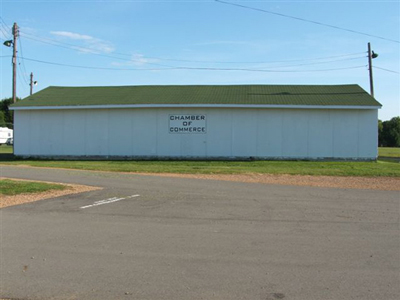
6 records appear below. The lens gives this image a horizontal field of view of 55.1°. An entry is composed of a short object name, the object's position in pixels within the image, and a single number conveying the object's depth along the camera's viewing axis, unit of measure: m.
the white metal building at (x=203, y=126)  25.05
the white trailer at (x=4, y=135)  59.88
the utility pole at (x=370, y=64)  33.88
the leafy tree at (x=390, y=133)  72.69
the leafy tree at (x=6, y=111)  85.31
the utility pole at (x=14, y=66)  34.22
